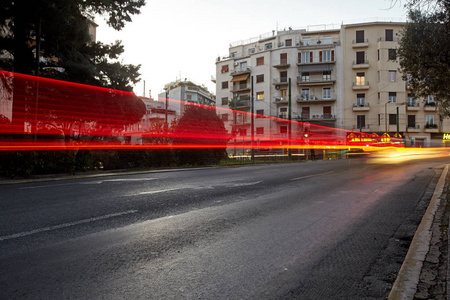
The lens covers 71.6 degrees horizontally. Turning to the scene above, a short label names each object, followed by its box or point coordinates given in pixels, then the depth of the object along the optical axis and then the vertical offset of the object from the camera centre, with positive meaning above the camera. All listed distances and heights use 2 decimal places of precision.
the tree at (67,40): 14.89 +6.15
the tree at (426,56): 10.16 +3.40
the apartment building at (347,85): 52.52 +11.30
